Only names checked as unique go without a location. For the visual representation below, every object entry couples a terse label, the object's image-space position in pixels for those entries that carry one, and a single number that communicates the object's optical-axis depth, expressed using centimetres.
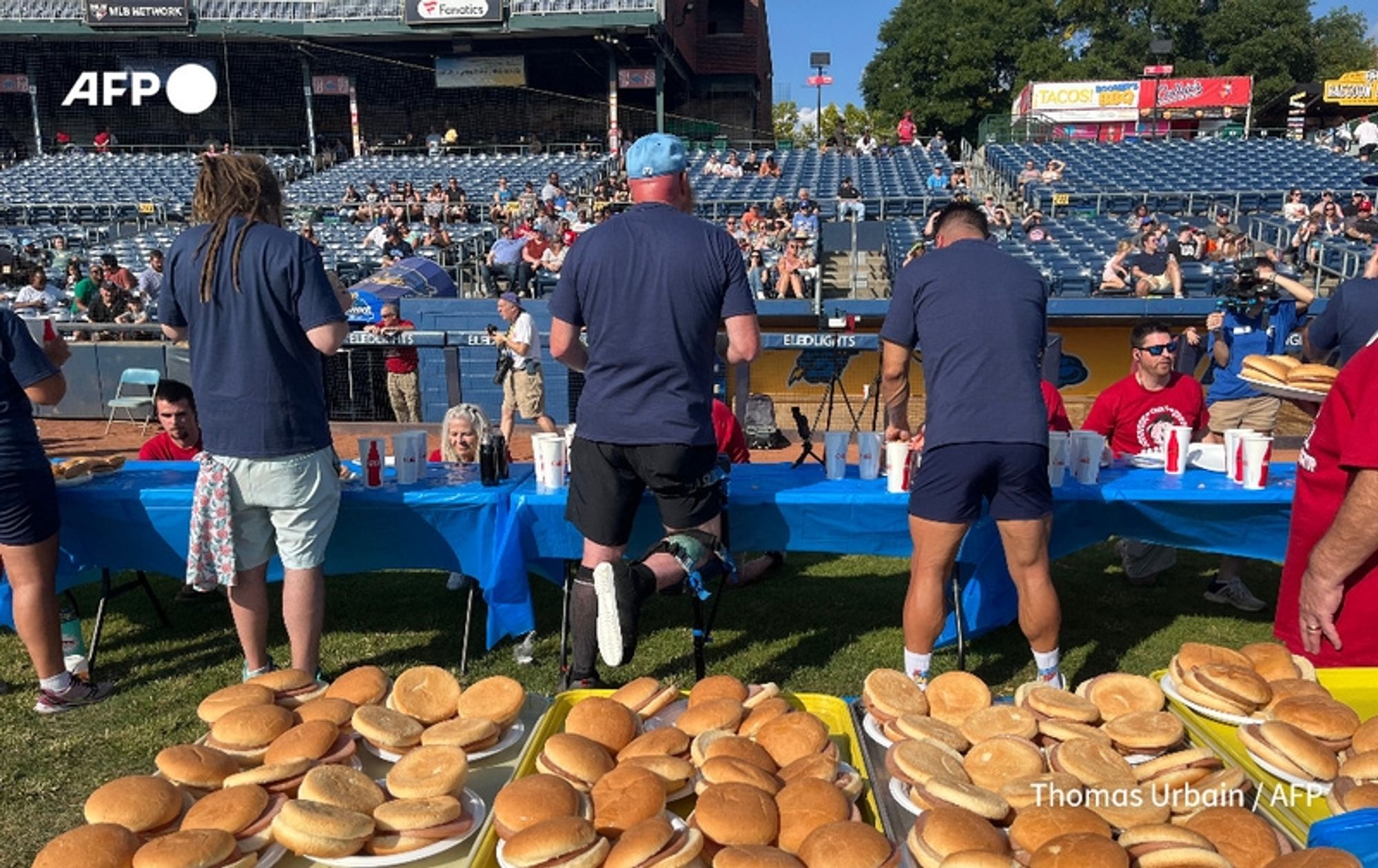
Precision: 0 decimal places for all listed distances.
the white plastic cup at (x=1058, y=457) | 396
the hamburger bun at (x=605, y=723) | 186
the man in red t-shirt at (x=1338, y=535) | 206
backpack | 891
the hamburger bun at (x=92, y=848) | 146
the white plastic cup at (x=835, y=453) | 409
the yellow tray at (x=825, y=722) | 165
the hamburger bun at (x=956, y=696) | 195
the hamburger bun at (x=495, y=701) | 196
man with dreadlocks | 317
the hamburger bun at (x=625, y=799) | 156
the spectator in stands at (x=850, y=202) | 1875
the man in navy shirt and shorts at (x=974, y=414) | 308
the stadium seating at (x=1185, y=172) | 2034
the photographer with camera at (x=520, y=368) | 982
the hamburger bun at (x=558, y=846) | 146
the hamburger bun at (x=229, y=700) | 197
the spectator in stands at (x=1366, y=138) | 2558
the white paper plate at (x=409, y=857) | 153
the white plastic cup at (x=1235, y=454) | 399
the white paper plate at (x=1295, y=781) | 163
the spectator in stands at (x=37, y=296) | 1448
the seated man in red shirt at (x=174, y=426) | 462
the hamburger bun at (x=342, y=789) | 163
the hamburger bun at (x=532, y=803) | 155
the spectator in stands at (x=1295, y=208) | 1811
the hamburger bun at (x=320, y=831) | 153
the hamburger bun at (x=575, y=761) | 173
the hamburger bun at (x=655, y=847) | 144
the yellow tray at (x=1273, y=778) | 157
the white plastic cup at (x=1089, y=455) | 400
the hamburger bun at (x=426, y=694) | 199
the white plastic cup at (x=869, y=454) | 407
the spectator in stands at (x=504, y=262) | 1574
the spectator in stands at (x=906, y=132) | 2967
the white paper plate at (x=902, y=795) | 163
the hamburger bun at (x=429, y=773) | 169
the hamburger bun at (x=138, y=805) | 159
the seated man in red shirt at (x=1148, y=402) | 468
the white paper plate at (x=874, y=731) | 188
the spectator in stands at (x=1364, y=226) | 848
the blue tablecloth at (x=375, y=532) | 393
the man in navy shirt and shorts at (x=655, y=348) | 305
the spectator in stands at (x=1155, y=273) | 1249
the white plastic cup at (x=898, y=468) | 387
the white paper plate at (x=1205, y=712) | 189
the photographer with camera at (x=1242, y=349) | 498
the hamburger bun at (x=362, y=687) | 204
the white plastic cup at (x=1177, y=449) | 409
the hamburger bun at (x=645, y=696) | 202
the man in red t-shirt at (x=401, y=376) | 1073
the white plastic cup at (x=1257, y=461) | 390
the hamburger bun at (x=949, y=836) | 143
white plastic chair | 1117
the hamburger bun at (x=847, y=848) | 143
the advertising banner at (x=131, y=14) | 3030
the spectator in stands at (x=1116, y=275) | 1277
